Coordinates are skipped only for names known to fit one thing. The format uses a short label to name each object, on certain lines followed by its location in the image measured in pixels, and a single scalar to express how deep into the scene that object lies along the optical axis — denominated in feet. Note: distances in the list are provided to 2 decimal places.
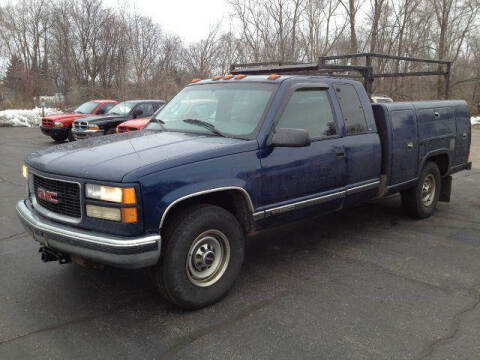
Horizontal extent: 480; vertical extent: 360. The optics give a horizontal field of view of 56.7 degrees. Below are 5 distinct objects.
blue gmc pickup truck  10.32
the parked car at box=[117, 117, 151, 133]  37.01
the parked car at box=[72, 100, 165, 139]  43.80
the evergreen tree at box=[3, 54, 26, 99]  111.55
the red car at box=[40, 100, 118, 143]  50.21
